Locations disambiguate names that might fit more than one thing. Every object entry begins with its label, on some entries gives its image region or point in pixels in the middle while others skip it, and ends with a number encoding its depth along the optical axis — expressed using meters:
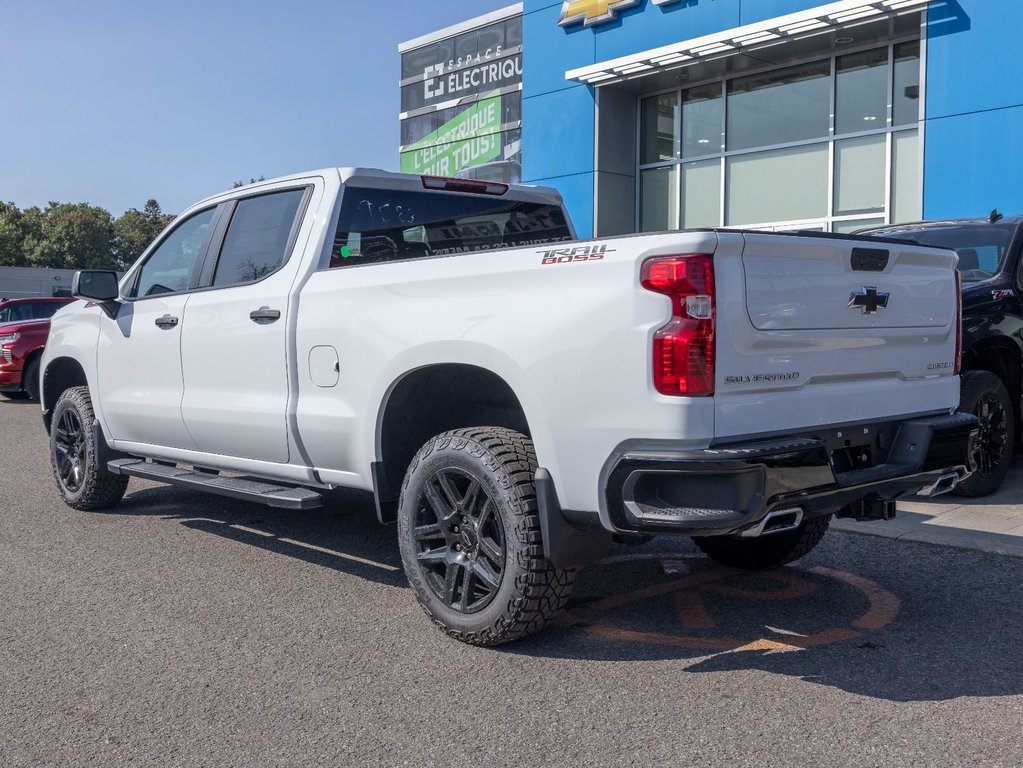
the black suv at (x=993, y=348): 6.64
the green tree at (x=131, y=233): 127.81
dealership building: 13.46
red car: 14.91
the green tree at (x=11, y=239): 94.31
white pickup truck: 3.41
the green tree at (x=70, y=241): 99.67
